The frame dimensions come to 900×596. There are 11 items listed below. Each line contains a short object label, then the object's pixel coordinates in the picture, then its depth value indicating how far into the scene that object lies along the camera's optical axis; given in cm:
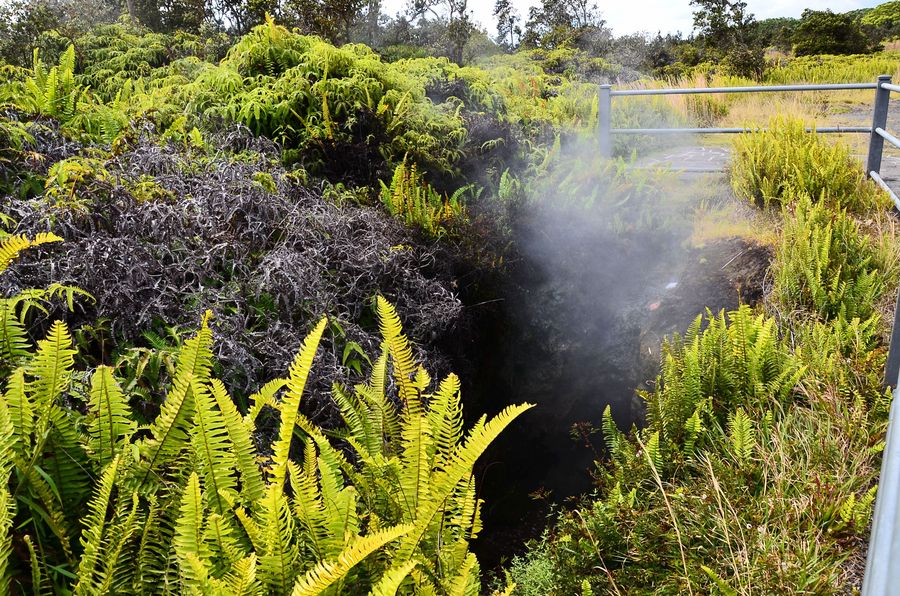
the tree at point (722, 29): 1958
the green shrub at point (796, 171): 575
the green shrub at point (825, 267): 420
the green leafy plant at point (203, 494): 153
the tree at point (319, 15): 1092
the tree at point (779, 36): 2558
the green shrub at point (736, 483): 262
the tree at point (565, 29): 1783
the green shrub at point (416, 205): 500
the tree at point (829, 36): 2477
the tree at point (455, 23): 1477
